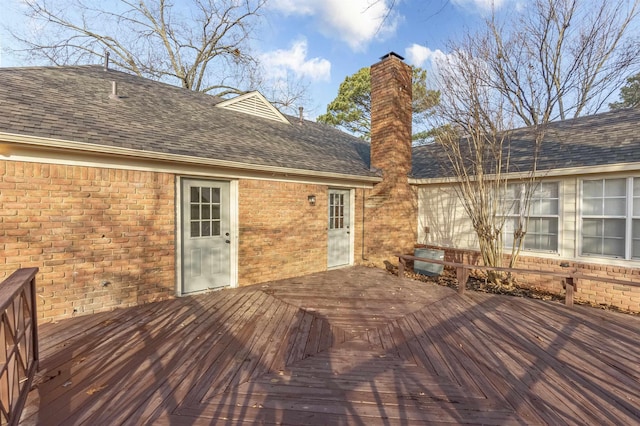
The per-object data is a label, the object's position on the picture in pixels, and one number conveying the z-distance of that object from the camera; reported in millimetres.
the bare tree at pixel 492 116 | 6234
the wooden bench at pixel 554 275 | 4278
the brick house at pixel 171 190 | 3797
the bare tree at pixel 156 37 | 11484
